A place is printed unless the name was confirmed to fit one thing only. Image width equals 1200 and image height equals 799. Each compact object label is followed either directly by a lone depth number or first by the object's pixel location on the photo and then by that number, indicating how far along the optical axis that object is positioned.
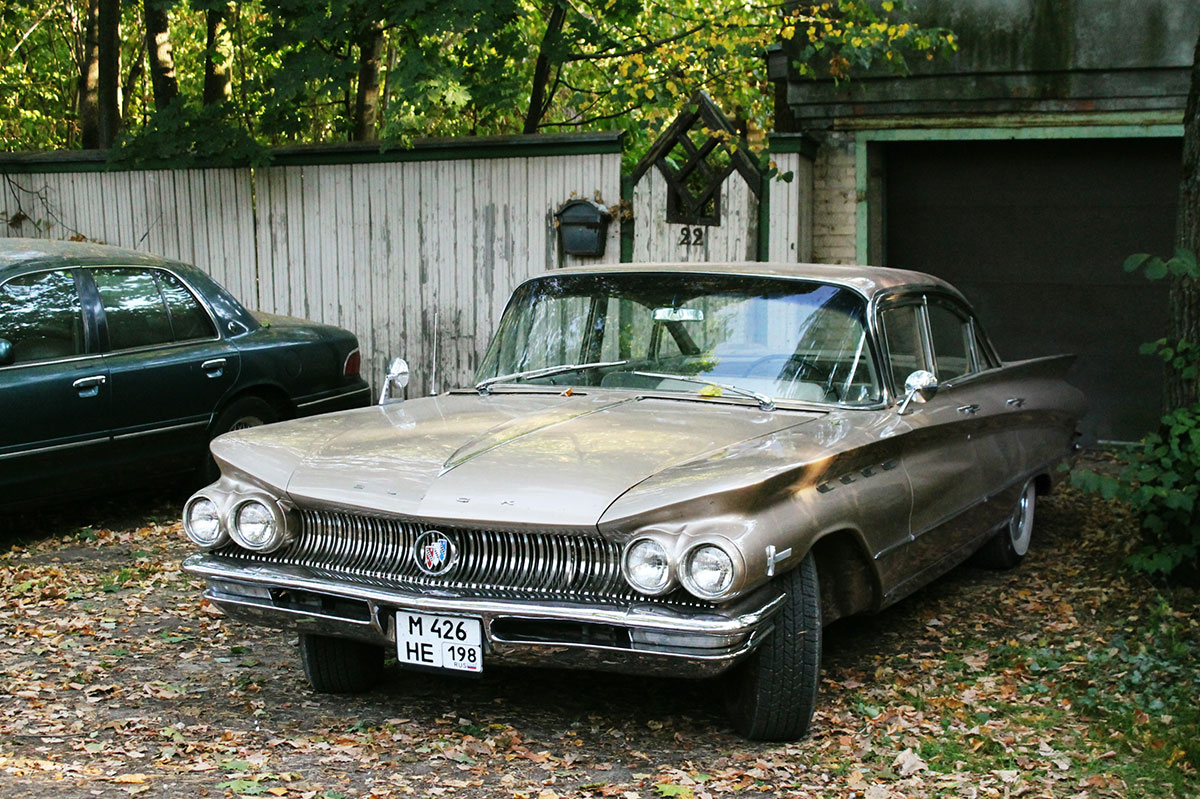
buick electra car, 4.09
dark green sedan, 7.17
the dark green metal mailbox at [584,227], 10.44
